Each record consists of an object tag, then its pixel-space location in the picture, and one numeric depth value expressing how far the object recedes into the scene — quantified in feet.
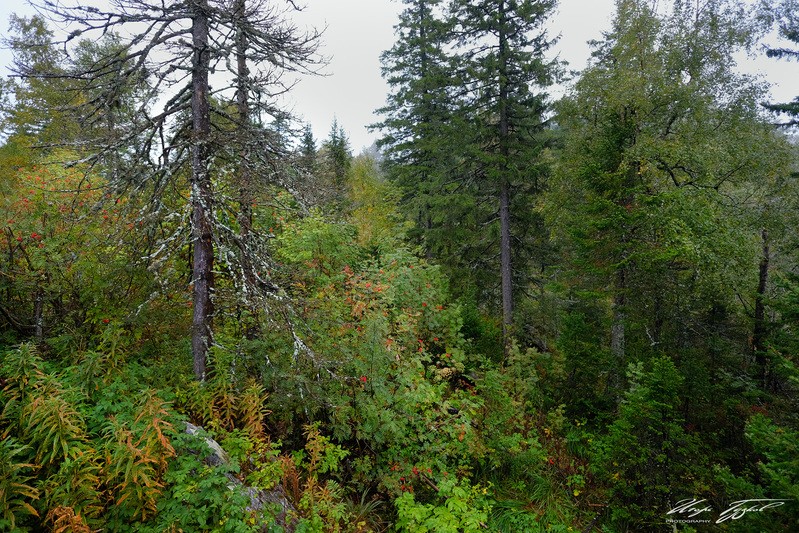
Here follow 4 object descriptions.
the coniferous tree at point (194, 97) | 16.52
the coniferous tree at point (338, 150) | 90.94
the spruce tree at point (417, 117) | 50.49
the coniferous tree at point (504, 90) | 40.37
